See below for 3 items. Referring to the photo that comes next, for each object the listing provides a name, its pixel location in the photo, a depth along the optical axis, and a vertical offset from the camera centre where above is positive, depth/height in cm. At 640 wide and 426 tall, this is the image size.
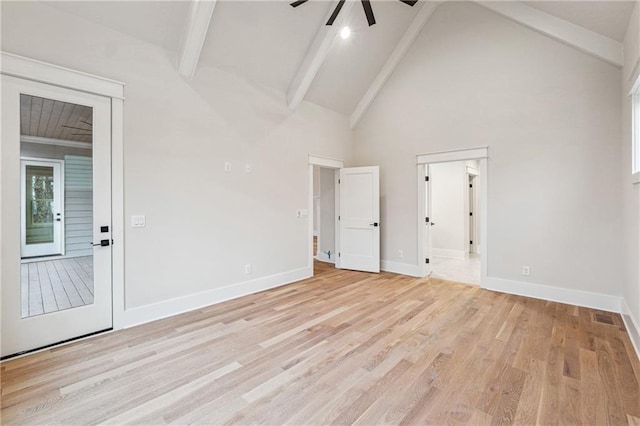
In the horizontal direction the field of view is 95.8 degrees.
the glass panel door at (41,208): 264 +4
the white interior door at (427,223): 530 -20
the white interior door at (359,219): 552 -13
